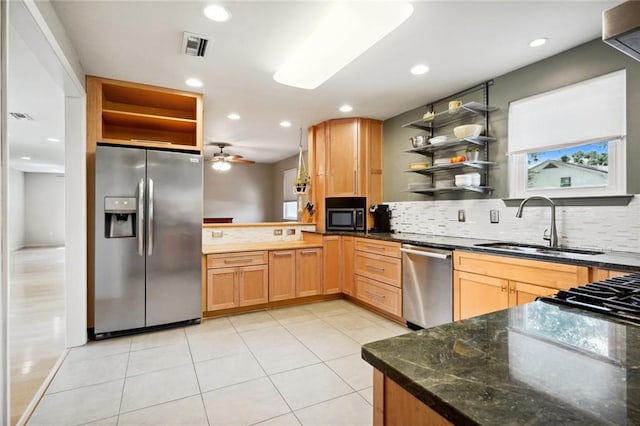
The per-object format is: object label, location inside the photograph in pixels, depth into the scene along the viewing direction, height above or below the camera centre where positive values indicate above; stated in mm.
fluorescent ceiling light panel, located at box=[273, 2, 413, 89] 2076 +1290
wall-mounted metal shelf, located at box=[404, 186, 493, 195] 3113 +247
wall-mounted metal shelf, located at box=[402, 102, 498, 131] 3096 +1027
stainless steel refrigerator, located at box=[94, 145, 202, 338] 3000 -236
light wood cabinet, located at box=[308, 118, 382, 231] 4391 +720
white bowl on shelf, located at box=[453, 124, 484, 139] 3121 +800
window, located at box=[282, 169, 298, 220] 8062 +421
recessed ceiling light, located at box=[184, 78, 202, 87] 3188 +1314
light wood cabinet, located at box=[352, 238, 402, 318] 3391 -683
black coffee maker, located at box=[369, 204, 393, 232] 4340 -48
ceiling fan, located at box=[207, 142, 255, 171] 6402 +1100
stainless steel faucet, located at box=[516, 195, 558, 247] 2553 -63
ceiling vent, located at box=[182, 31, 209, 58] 2406 +1306
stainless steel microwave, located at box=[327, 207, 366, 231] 4363 -74
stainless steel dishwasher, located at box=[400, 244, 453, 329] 2859 -680
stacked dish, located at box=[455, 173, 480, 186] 3146 +331
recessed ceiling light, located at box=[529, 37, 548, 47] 2418 +1293
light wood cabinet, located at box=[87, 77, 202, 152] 3109 +1021
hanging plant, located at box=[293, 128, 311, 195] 4711 +462
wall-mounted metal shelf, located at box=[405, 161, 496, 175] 3109 +483
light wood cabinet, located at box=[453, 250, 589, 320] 2071 -481
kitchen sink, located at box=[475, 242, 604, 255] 2358 -282
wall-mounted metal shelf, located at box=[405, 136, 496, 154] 3112 +719
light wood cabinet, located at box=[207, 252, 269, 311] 3509 -741
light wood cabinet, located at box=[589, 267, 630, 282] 1815 -347
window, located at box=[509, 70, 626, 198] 2352 +582
